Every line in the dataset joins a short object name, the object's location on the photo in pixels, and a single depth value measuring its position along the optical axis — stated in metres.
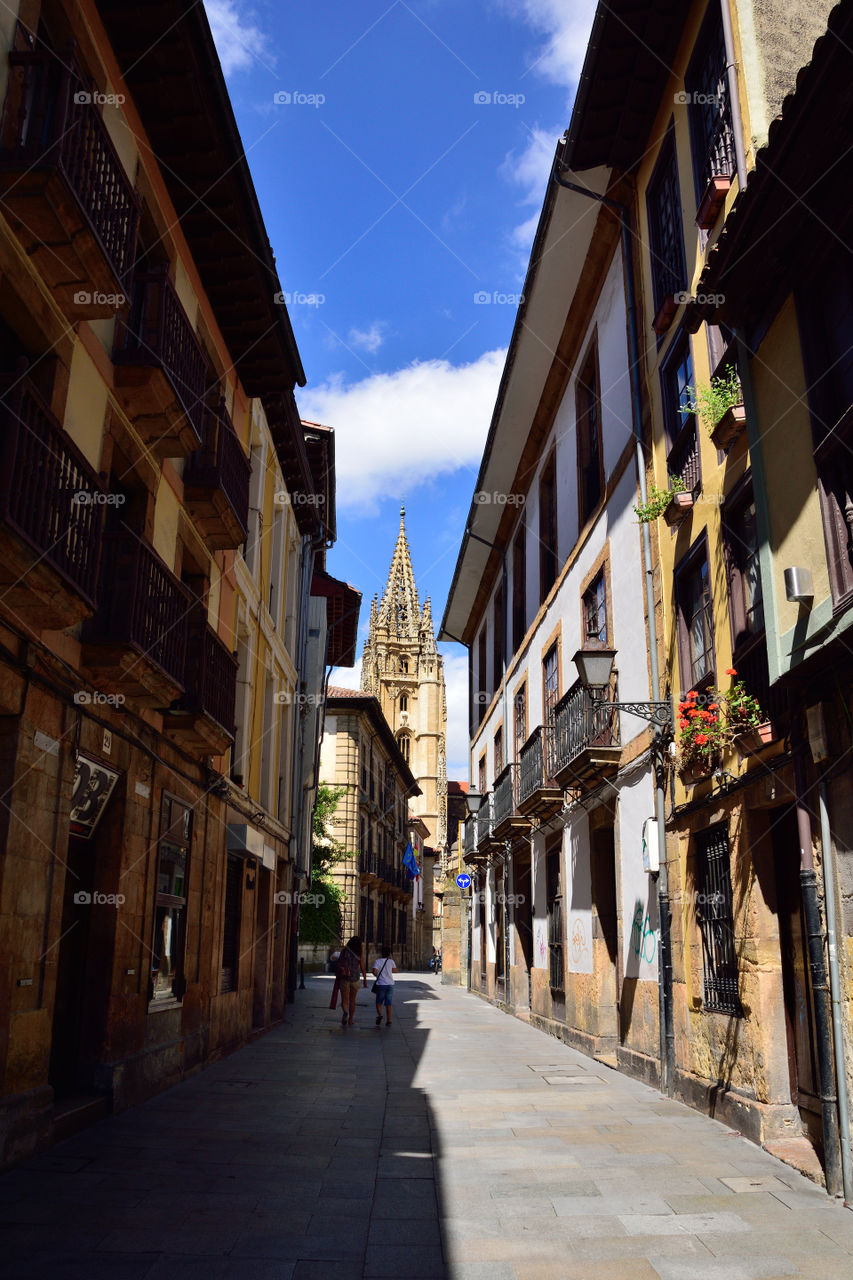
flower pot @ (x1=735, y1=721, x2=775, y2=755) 7.42
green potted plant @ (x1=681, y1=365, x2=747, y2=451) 7.89
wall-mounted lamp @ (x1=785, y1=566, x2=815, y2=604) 6.18
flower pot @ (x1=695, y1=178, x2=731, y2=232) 8.58
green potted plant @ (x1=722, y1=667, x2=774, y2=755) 7.62
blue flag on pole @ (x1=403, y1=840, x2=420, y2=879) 47.72
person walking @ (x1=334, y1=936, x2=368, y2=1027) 17.03
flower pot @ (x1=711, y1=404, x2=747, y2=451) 7.86
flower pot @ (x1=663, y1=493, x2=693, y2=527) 9.58
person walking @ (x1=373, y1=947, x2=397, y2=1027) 17.03
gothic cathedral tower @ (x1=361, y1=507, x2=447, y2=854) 88.31
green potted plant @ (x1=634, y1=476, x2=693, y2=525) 9.63
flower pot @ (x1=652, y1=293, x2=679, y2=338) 10.14
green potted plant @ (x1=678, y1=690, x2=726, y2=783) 8.27
